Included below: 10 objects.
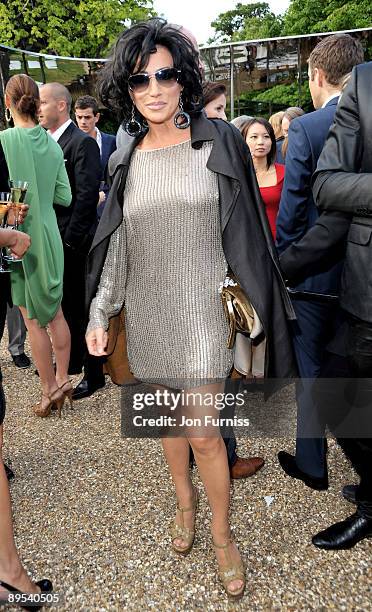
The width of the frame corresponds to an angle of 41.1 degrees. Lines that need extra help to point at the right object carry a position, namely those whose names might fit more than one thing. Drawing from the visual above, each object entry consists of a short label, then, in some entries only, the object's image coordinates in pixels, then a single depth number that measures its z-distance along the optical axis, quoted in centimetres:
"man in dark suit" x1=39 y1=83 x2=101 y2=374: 388
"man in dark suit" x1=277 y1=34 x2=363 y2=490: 241
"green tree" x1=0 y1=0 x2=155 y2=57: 2107
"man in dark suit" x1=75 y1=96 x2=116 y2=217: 519
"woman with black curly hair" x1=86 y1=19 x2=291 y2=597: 191
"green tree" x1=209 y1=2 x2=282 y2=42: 6550
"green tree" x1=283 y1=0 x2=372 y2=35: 2418
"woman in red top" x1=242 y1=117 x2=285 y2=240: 358
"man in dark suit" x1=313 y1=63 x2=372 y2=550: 183
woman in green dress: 324
